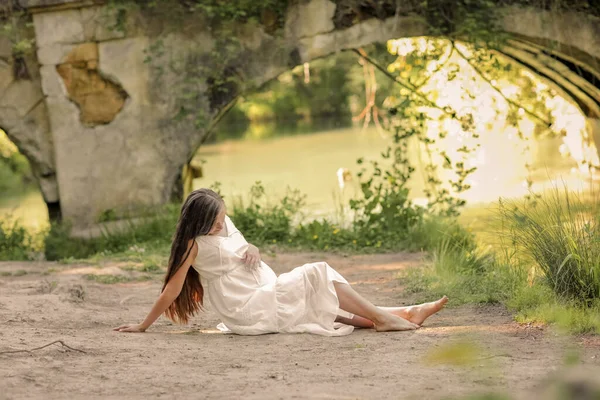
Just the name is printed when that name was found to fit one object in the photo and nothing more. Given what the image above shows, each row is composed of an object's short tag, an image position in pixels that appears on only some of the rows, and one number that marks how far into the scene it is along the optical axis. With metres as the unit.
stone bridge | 13.94
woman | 7.66
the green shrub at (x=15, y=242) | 13.75
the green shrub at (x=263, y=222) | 13.87
